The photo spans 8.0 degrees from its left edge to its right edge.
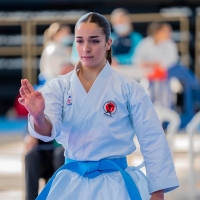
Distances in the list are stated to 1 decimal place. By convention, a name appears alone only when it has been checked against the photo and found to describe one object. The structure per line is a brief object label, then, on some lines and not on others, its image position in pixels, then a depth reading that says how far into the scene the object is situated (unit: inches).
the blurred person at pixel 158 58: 940.6
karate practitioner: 254.5
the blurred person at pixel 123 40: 930.9
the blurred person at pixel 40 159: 400.9
